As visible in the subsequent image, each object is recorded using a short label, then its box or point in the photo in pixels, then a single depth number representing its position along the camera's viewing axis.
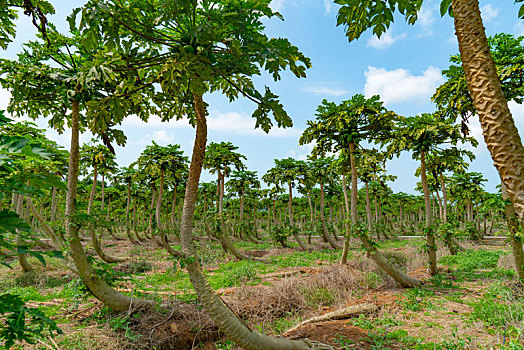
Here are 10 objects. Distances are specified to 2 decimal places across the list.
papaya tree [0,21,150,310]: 5.58
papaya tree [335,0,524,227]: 2.41
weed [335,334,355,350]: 4.89
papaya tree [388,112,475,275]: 9.85
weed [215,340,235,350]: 5.37
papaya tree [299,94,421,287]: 8.86
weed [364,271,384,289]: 9.45
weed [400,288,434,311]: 6.94
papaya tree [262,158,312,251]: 21.14
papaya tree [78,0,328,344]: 2.98
